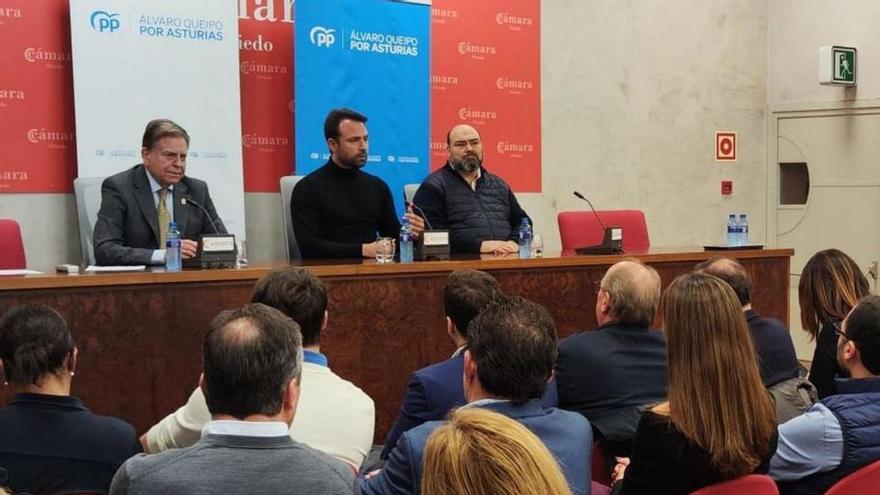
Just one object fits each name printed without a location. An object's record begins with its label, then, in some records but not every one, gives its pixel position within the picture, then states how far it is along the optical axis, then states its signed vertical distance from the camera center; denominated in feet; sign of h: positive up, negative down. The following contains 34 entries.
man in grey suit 14.03 -0.01
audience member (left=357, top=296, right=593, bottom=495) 6.15 -1.30
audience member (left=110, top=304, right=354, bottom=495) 5.08 -1.27
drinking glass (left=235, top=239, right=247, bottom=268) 13.26 -0.83
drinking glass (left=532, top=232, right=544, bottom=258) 16.08 -0.87
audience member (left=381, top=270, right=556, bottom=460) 8.04 -1.66
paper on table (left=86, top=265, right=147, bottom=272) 11.95 -0.85
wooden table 11.09 -1.50
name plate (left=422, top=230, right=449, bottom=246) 14.53 -0.65
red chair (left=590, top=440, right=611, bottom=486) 9.27 -2.60
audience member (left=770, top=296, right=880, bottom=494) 7.16 -1.87
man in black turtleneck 15.99 -0.04
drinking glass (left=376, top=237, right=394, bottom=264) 14.07 -0.80
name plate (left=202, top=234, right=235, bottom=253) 12.70 -0.60
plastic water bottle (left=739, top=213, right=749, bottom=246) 18.26 -0.82
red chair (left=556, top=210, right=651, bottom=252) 17.72 -0.70
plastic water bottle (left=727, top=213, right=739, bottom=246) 18.19 -0.84
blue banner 18.80 +2.32
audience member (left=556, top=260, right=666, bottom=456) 8.98 -1.64
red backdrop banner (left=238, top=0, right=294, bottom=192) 18.94 +2.06
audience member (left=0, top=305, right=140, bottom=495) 6.52 -1.60
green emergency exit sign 24.64 +3.06
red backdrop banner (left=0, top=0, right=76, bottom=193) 16.40 +1.72
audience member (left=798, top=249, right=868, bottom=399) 10.72 -1.14
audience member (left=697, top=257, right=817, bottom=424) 9.40 -1.72
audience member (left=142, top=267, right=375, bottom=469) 7.11 -1.64
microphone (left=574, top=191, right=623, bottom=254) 16.16 -0.87
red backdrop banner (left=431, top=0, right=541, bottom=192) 21.74 +2.56
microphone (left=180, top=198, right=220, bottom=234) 14.01 -0.08
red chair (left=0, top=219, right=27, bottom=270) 13.70 -0.65
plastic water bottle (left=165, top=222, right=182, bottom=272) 12.37 -0.70
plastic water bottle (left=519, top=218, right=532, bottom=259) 15.61 -0.79
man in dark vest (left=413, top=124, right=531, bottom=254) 17.26 -0.10
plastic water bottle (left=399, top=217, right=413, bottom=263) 14.62 -0.75
